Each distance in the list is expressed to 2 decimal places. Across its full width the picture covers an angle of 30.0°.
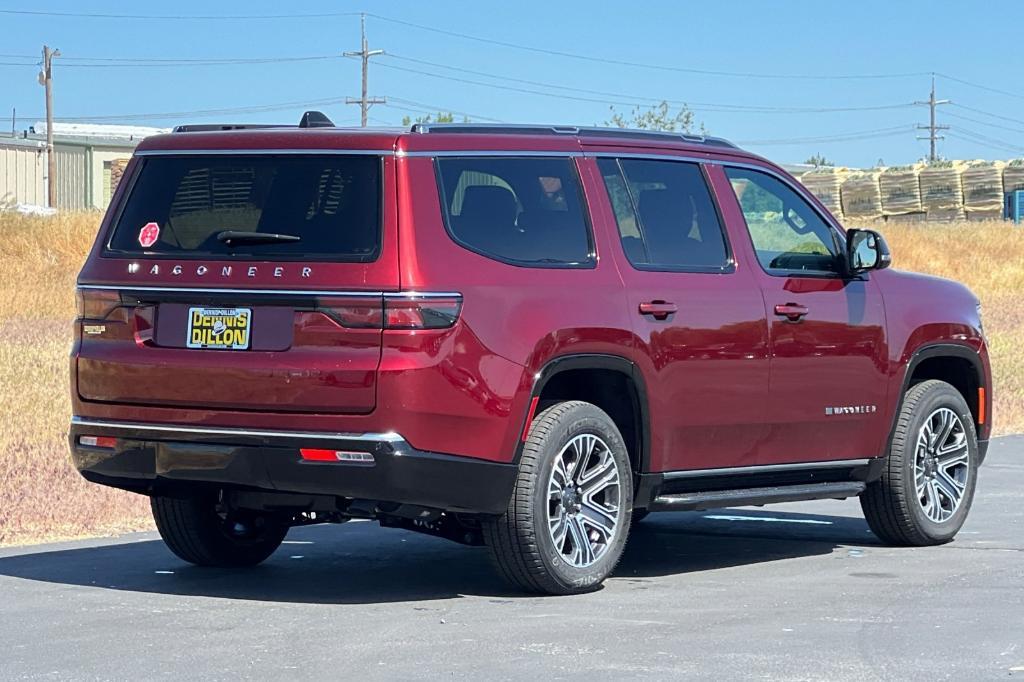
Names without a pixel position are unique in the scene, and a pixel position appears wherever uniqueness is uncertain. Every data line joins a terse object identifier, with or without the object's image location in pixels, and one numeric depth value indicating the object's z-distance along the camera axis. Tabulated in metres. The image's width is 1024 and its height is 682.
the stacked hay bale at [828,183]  62.22
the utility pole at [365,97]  85.44
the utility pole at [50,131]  75.29
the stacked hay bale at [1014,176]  59.03
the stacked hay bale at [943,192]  60.50
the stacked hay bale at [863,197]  61.69
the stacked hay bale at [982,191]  60.21
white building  83.50
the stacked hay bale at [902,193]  61.06
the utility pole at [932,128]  125.44
